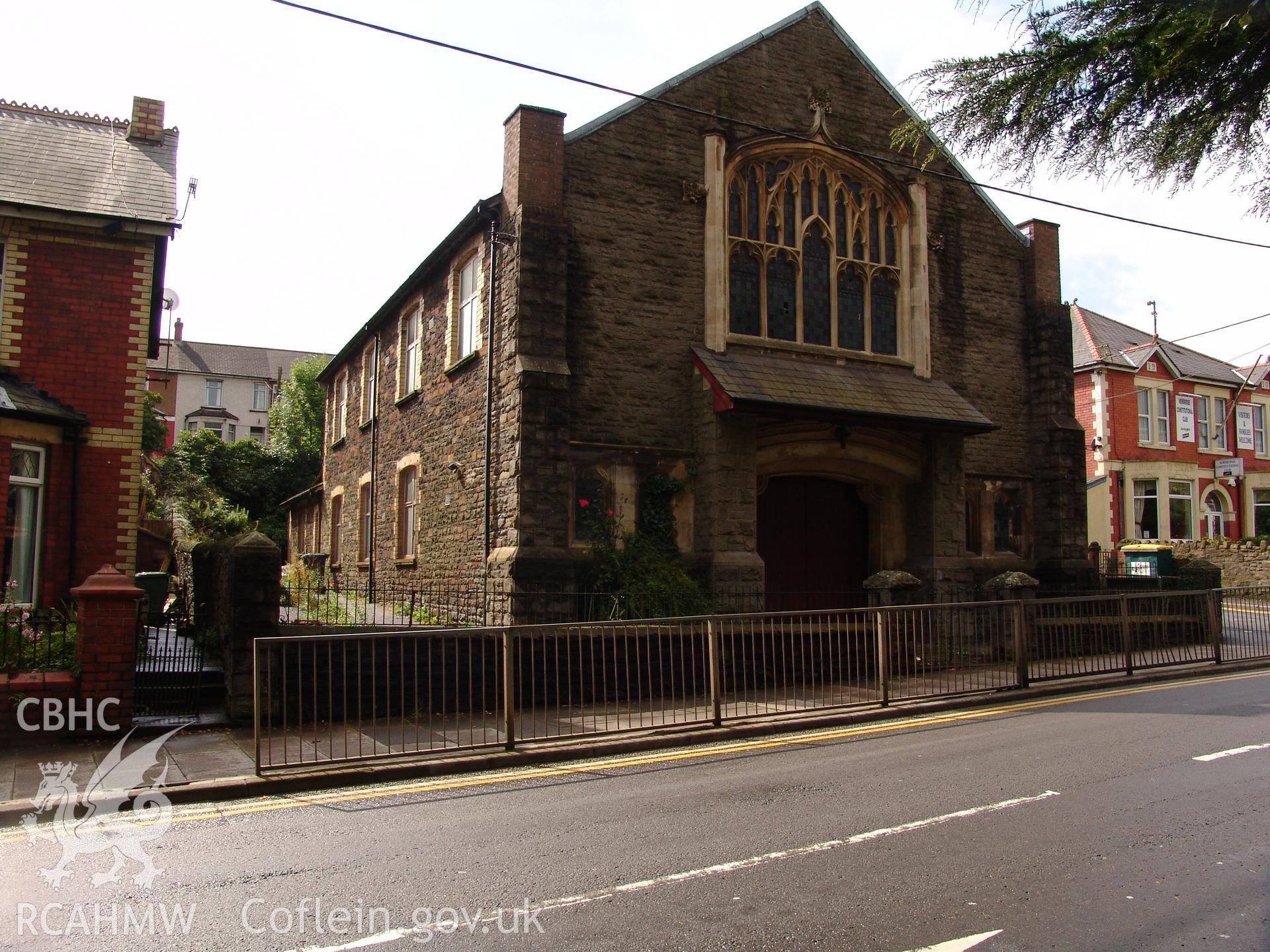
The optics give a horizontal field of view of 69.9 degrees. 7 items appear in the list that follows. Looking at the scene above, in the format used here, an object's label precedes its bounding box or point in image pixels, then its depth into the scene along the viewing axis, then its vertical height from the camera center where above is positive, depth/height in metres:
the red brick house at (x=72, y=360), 11.88 +2.61
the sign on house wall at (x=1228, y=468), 33.59 +3.33
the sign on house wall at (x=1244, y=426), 35.75 +5.24
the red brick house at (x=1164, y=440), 32.06 +4.38
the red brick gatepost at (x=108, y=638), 9.01 -0.85
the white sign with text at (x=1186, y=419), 33.75 +5.17
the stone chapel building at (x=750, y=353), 13.98 +3.56
